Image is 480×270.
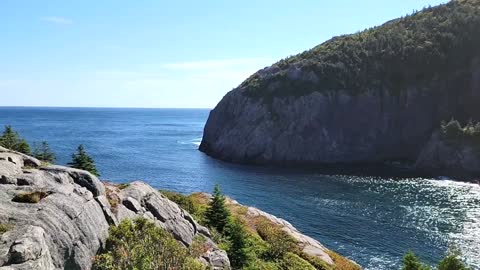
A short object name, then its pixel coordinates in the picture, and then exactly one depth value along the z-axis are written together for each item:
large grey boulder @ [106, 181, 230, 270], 26.56
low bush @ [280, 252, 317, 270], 33.19
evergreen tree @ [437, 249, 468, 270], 34.19
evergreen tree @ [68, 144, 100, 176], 47.31
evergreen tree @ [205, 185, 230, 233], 37.71
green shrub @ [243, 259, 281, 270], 28.85
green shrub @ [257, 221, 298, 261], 34.75
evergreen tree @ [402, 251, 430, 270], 33.59
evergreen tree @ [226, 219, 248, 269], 29.50
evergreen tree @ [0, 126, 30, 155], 57.44
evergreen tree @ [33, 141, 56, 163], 66.06
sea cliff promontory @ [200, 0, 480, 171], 128.88
